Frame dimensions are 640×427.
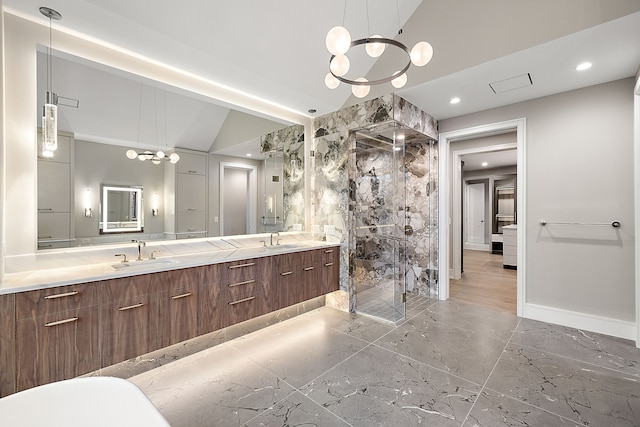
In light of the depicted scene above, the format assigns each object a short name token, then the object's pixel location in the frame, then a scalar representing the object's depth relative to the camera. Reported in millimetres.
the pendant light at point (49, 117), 2016
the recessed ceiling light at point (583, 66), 2674
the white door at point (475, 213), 8875
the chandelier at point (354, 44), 1702
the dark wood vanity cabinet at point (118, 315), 1659
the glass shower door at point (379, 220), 3689
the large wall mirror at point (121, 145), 2248
